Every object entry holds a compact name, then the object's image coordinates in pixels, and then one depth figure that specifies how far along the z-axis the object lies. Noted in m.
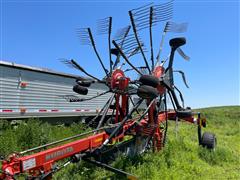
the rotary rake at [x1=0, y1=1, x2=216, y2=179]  3.28
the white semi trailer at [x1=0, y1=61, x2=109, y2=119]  7.18
